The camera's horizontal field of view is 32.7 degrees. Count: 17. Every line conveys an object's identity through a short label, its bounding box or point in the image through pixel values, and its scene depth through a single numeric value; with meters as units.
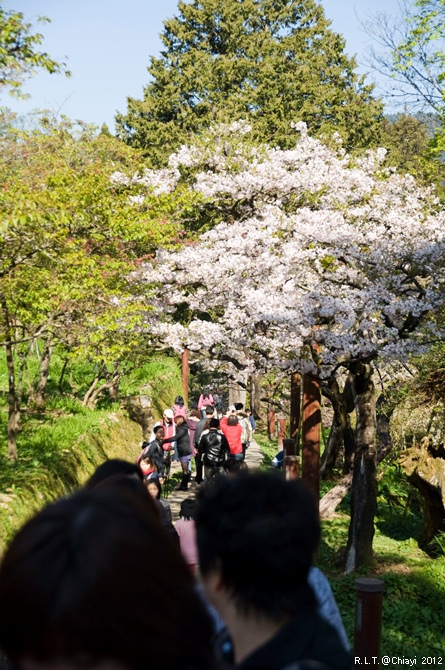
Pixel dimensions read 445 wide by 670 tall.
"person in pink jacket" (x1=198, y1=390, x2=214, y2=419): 20.36
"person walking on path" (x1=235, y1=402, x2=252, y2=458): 15.73
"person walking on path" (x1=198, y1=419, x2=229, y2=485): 12.76
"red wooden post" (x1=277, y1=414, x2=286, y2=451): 22.52
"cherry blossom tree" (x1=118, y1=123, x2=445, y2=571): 11.70
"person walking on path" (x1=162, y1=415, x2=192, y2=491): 13.85
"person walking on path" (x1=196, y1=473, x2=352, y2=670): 1.81
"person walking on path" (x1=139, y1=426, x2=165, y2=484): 8.54
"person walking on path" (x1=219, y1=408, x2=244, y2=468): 13.43
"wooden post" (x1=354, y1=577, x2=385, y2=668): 5.55
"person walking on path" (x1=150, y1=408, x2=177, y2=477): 13.69
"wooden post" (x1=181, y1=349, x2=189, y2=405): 24.87
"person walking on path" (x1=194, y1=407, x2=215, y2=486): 13.66
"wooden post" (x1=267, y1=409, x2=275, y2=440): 29.31
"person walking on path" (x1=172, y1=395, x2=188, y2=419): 16.89
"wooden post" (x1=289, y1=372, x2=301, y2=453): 16.95
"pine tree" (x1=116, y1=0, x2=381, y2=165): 33.66
